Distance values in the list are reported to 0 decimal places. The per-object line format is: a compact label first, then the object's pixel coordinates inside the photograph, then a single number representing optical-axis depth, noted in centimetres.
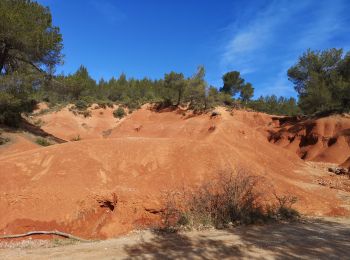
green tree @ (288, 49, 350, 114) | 3103
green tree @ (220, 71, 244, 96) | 5569
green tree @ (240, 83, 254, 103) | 5509
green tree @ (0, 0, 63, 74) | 1816
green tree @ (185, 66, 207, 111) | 3512
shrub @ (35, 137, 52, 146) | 2055
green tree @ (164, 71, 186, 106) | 3776
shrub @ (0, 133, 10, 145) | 1879
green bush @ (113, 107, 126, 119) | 4291
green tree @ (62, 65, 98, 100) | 2164
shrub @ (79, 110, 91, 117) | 4165
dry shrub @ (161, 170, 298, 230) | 911
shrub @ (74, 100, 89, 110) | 4342
